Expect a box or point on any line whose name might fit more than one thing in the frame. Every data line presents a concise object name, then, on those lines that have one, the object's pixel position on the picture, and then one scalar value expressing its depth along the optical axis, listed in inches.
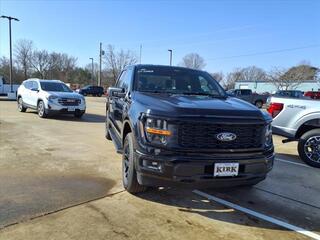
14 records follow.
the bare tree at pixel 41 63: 2318.2
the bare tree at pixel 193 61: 2014.7
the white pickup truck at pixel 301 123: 191.3
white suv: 379.9
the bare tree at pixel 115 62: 1807.8
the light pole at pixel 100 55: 1510.6
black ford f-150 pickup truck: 108.8
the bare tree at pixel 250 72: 2605.5
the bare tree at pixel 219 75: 2486.3
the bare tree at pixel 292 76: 1613.7
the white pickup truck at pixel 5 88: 772.4
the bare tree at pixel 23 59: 2213.4
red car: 884.0
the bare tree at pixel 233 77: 2547.7
